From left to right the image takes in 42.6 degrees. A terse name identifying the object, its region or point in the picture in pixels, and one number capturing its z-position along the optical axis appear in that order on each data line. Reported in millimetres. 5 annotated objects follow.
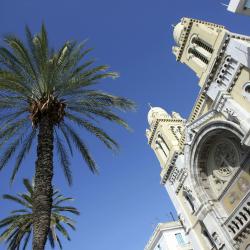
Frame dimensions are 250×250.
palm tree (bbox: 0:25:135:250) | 13477
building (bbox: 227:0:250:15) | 15273
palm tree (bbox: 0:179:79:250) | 23906
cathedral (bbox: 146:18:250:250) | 21891
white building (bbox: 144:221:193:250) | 43969
